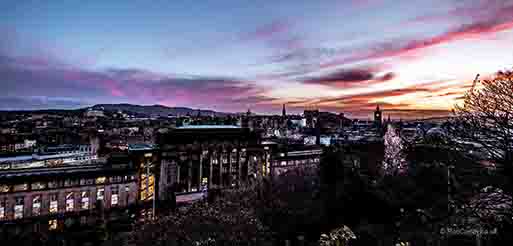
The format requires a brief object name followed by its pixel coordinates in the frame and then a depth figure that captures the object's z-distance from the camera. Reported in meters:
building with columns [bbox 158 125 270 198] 53.28
